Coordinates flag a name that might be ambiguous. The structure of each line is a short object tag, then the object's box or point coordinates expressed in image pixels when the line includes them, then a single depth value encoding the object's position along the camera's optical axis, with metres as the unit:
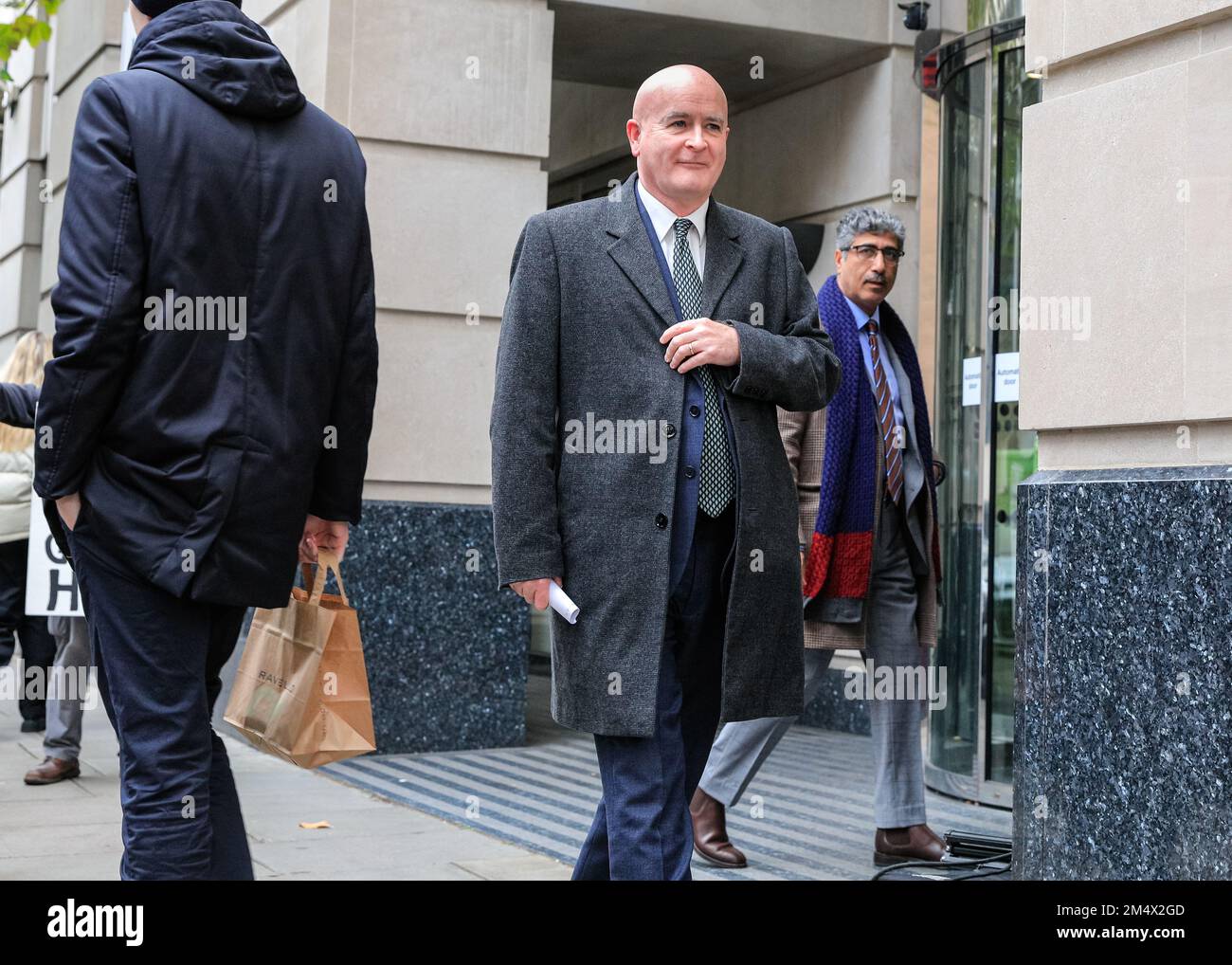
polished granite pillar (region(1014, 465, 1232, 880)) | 3.70
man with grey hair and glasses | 5.42
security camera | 8.76
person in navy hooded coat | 3.30
